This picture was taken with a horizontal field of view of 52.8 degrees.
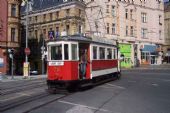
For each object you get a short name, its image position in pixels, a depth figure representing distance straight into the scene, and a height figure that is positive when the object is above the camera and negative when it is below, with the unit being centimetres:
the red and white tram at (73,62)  884 -17
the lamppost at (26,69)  1726 -102
